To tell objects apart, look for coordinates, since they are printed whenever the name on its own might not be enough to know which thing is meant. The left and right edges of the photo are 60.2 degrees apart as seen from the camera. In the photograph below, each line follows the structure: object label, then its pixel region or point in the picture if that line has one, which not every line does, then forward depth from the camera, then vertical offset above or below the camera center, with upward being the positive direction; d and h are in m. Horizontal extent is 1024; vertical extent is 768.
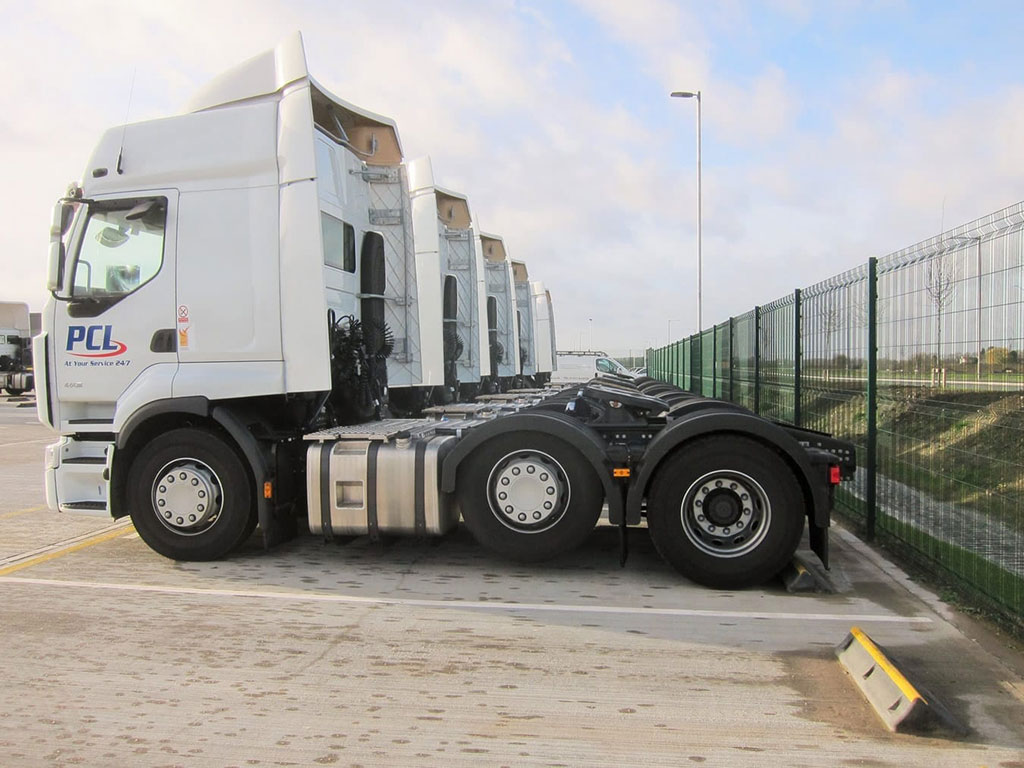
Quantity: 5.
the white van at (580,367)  46.41 -0.05
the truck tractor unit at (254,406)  6.52 -0.31
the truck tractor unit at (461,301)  14.10 +1.11
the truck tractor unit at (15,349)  36.06 +0.91
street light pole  30.17 +3.49
